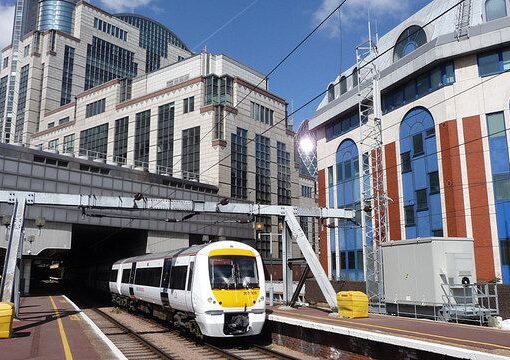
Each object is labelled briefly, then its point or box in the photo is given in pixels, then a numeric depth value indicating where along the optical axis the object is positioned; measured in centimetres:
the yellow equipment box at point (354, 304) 1972
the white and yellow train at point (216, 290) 1631
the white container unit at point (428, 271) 2295
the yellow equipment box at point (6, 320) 1590
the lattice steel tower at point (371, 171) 3038
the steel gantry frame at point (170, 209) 2227
